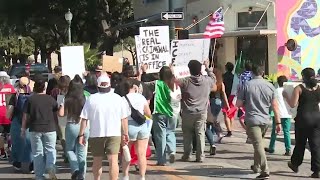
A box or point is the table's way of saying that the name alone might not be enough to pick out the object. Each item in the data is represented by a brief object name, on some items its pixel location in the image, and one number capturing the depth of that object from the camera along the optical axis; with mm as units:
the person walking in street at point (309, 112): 9156
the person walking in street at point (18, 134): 10148
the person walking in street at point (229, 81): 14004
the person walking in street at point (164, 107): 10125
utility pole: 18292
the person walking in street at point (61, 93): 10109
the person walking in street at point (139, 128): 8734
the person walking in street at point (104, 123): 7828
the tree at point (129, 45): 56503
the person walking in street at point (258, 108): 8992
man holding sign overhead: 10258
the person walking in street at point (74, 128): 8930
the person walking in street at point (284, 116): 11219
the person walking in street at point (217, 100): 12250
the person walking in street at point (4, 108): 11008
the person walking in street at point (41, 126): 8805
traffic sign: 15859
